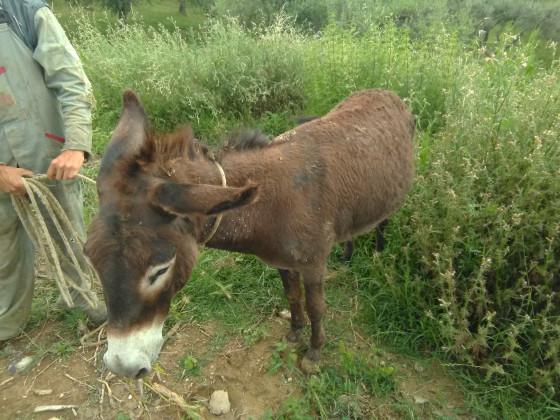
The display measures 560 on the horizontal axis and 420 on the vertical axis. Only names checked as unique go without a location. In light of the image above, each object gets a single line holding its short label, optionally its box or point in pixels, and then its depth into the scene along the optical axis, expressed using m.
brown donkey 1.45
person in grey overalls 2.15
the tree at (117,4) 17.28
